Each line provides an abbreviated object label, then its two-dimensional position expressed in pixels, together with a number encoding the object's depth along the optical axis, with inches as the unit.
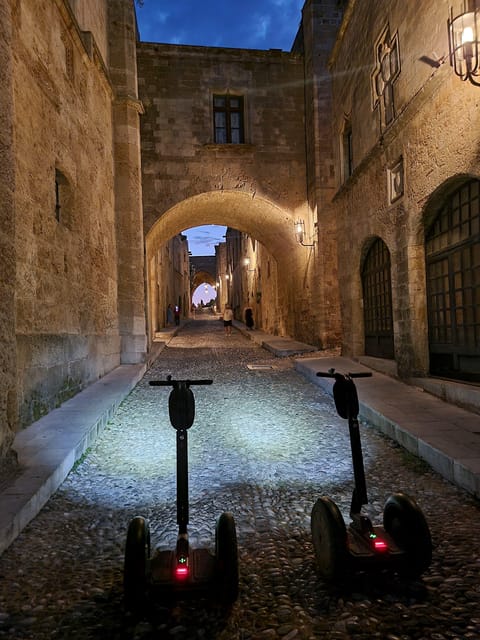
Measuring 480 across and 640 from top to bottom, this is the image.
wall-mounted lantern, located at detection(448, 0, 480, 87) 179.9
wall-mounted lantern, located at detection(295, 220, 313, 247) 516.4
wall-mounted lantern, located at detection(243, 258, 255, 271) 1071.4
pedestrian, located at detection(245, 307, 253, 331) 995.3
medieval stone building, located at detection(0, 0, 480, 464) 210.2
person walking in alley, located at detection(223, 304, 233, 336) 832.9
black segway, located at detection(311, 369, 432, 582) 79.7
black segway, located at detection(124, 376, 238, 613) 74.2
